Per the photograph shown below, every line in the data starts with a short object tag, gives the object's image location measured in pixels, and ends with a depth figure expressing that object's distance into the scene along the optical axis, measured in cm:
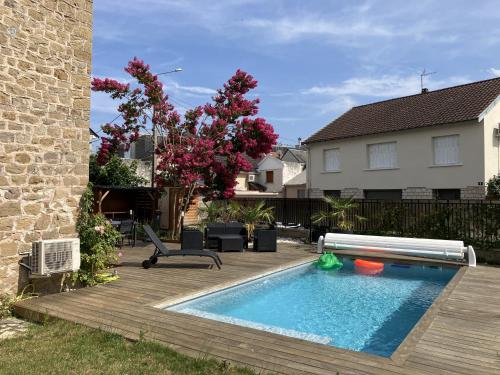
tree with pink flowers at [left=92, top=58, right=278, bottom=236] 1458
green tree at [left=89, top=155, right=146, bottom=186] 2542
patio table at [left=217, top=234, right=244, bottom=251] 1242
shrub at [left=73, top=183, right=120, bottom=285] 761
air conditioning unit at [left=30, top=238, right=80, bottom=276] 661
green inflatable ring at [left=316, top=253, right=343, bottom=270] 1105
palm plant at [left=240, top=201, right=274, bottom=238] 1477
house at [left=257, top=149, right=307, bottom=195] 4438
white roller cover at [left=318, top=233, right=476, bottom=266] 1059
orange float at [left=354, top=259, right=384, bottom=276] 1091
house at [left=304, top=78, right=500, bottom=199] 1959
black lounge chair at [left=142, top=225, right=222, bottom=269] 927
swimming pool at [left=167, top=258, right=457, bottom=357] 602
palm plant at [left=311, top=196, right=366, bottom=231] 1484
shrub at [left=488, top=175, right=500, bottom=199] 1839
